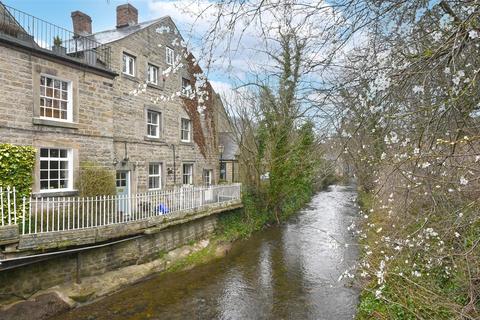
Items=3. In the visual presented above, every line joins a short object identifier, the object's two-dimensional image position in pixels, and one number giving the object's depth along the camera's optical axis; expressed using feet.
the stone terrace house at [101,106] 34.86
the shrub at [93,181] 39.55
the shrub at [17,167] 31.71
